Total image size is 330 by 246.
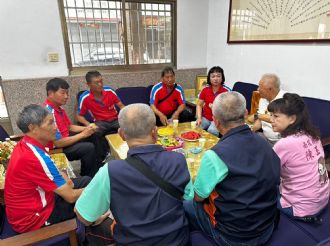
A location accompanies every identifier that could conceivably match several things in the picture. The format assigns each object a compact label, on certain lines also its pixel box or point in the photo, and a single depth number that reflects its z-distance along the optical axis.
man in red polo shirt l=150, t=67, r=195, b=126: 3.28
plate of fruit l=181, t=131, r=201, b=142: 2.16
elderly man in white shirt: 2.31
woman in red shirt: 2.99
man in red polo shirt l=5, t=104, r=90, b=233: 1.25
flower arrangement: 1.62
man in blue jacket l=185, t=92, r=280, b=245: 1.08
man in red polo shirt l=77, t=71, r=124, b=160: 3.08
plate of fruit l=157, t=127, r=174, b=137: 2.28
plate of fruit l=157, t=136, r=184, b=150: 1.98
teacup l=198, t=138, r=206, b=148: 2.03
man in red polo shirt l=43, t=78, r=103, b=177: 2.23
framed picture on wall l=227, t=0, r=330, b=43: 2.44
